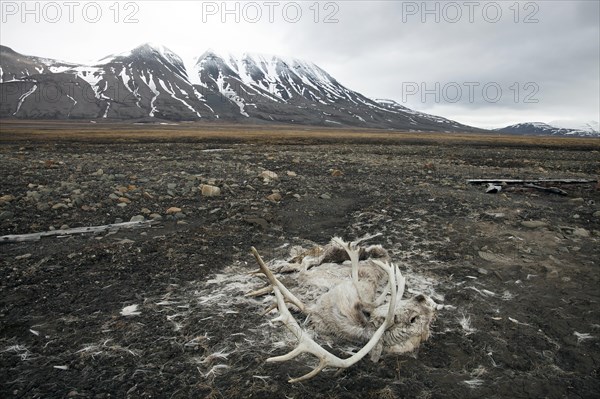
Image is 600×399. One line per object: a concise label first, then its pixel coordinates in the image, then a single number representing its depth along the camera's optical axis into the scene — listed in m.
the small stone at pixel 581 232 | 6.88
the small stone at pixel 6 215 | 7.16
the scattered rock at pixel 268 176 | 12.06
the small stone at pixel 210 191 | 9.71
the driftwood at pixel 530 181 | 12.30
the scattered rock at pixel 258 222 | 7.44
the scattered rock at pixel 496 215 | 8.01
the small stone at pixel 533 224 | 7.33
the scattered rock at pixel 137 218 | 7.59
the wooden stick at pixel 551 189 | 10.69
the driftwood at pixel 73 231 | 6.30
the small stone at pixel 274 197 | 9.48
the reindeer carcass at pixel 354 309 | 3.30
